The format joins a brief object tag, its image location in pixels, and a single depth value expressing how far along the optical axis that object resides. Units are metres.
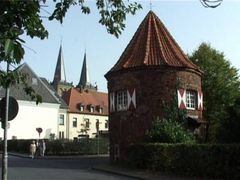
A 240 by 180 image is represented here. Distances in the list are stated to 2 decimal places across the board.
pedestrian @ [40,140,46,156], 46.31
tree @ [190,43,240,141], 49.09
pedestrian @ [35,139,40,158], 48.03
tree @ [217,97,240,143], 25.69
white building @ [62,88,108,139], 93.06
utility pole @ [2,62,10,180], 12.80
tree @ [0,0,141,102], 4.75
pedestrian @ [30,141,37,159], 43.15
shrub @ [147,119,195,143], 26.72
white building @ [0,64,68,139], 73.31
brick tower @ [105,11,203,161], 30.22
